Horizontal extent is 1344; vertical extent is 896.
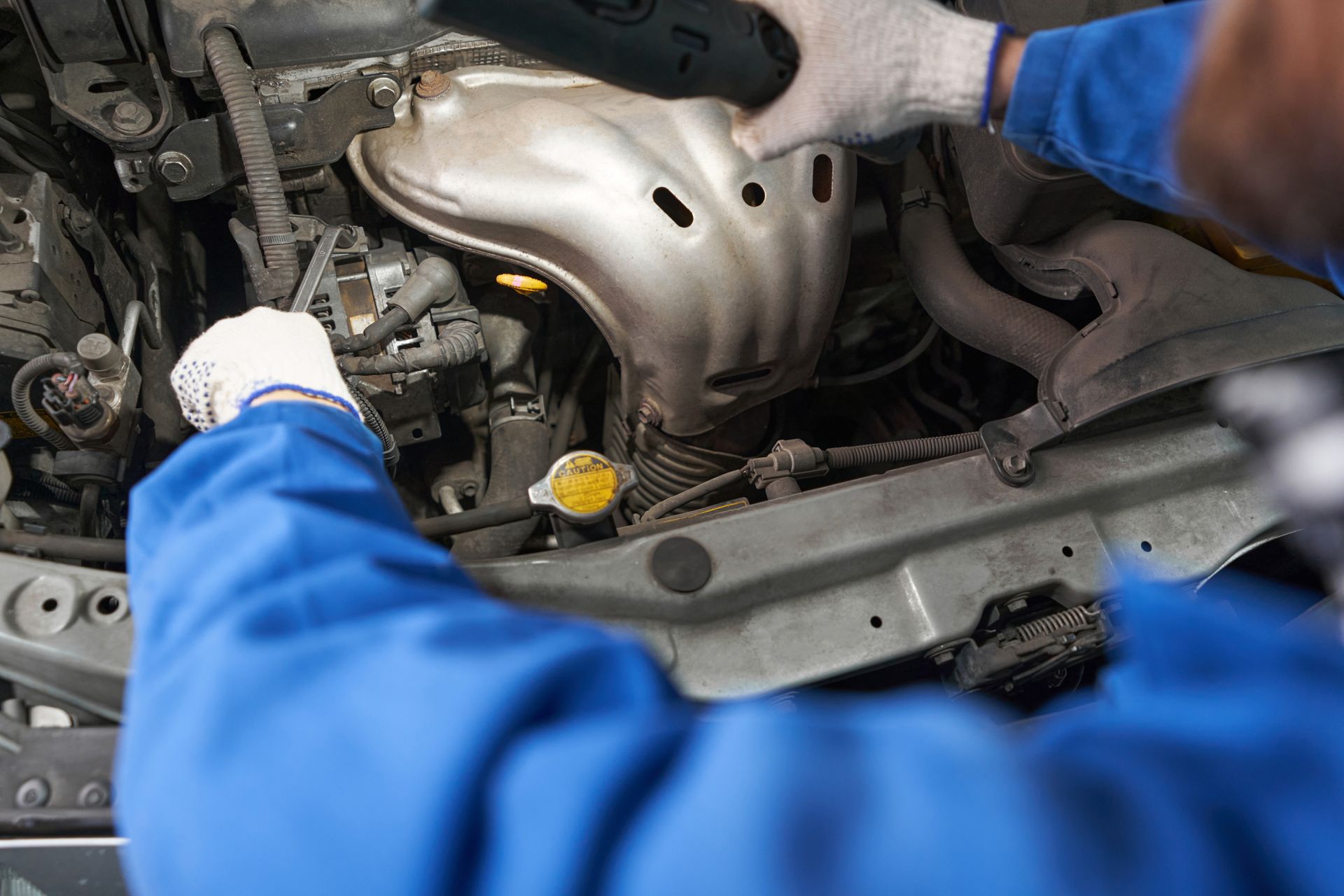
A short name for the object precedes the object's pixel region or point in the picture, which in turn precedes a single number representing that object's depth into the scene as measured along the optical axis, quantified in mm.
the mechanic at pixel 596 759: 404
